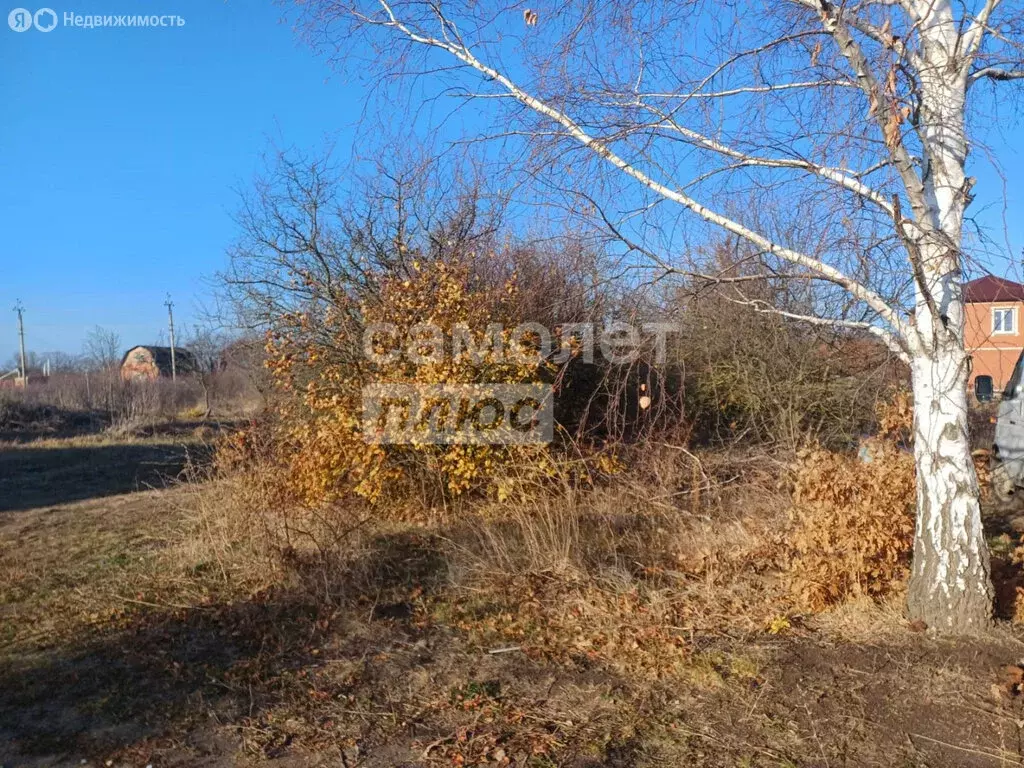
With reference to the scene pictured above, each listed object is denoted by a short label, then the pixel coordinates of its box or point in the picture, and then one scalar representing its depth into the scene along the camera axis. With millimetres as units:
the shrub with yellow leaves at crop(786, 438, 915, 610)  4422
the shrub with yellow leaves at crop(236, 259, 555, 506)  7336
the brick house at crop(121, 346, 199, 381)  30112
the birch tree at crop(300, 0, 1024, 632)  3953
